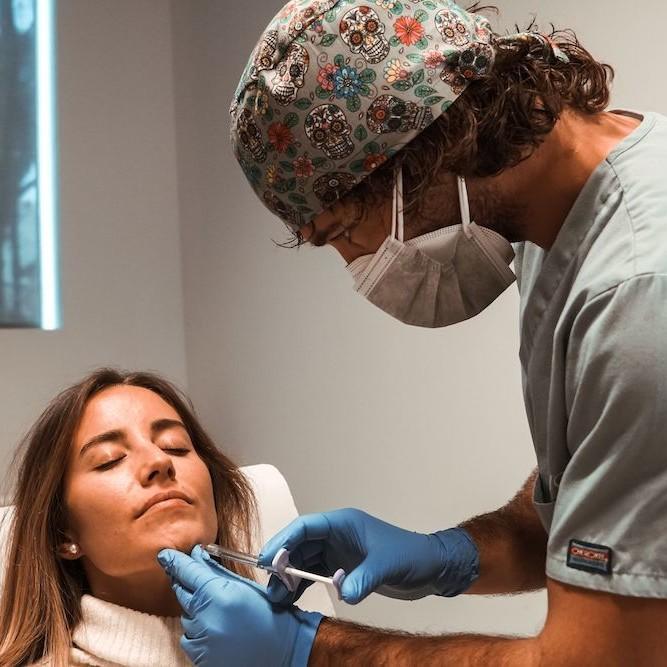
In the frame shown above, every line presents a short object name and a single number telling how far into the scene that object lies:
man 0.98
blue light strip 2.86
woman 1.49
